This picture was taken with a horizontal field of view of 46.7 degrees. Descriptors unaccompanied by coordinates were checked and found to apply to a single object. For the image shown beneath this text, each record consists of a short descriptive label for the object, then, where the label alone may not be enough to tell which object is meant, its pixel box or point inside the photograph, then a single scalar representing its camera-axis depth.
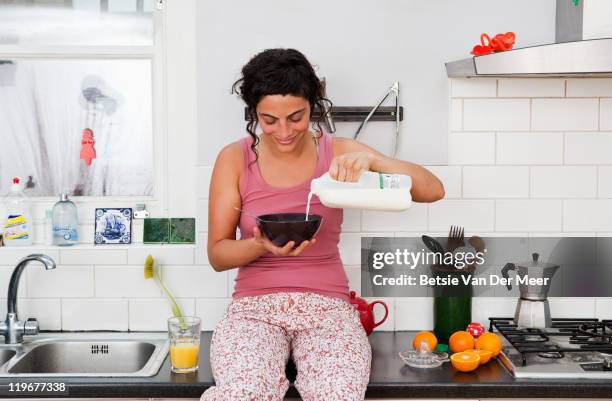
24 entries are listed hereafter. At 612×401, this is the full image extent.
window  2.33
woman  1.65
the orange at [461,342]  1.99
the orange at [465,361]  1.86
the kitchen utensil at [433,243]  2.31
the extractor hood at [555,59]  1.81
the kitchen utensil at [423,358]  1.92
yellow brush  2.27
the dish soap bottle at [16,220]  2.31
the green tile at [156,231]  2.36
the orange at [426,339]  2.01
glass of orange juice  1.86
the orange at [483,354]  1.92
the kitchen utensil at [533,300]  2.20
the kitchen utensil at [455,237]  2.30
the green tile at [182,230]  2.36
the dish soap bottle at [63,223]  2.31
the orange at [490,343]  1.97
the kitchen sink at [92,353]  2.20
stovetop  1.83
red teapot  2.17
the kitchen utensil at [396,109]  2.28
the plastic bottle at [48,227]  2.35
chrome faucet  2.18
